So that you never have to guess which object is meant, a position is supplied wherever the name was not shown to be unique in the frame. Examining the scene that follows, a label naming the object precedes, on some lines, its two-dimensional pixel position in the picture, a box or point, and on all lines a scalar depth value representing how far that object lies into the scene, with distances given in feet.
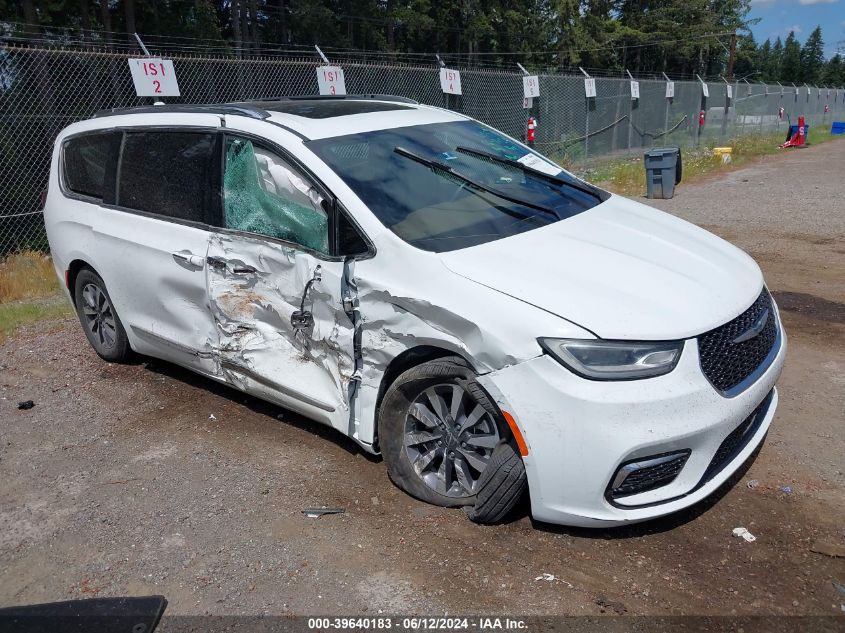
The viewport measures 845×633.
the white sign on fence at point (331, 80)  34.76
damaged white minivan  9.37
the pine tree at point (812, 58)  317.42
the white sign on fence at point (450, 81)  41.04
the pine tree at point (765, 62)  296.71
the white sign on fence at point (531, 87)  48.60
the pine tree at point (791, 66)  316.60
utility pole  157.58
